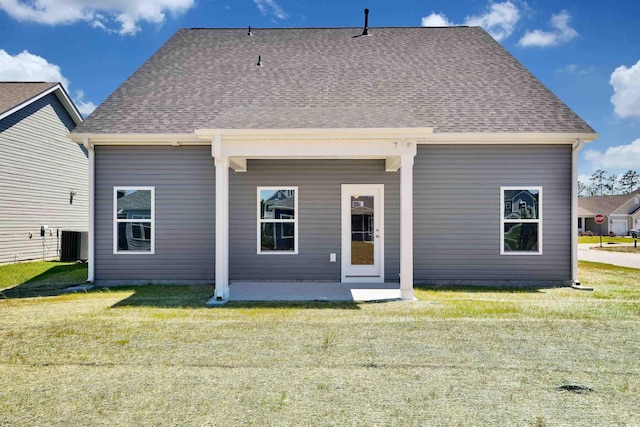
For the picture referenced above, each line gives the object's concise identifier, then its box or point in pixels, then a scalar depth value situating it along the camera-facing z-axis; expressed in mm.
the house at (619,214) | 43688
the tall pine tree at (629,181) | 76062
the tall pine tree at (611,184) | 77875
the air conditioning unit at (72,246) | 12758
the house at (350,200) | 8641
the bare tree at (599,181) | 78562
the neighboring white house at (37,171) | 12172
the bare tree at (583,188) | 80500
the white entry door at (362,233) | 8906
